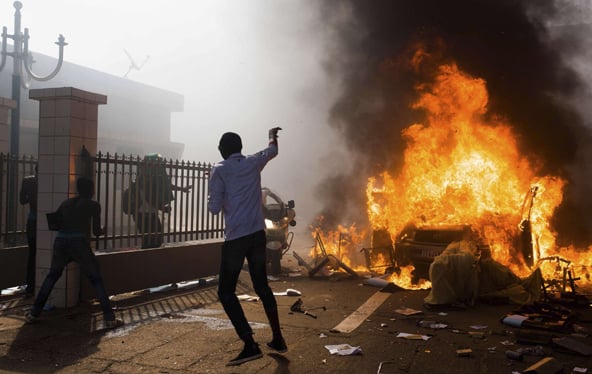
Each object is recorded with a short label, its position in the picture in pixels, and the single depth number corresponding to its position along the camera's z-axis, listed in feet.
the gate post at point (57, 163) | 23.40
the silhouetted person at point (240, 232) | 15.44
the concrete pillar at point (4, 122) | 28.89
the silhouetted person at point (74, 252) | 20.31
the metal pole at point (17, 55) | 50.85
